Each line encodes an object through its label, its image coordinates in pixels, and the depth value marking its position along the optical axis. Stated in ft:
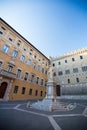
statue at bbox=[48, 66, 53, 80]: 31.37
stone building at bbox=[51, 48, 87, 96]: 59.34
